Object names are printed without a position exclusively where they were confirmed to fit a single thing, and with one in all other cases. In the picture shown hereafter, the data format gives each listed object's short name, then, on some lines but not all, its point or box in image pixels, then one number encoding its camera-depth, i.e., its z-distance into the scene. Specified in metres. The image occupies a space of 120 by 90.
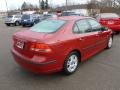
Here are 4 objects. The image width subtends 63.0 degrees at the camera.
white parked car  12.87
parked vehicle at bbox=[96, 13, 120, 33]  5.73
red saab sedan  2.18
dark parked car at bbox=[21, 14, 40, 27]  11.82
